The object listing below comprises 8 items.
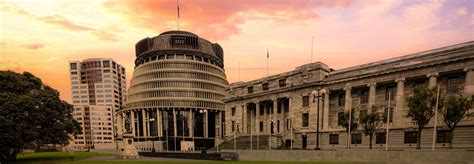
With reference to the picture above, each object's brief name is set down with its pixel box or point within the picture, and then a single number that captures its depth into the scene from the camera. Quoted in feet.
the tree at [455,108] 91.40
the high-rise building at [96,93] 549.95
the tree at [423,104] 98.17
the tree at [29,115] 108.78
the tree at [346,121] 126.93
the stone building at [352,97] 119.71
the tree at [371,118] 115.55
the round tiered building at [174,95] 313.12
